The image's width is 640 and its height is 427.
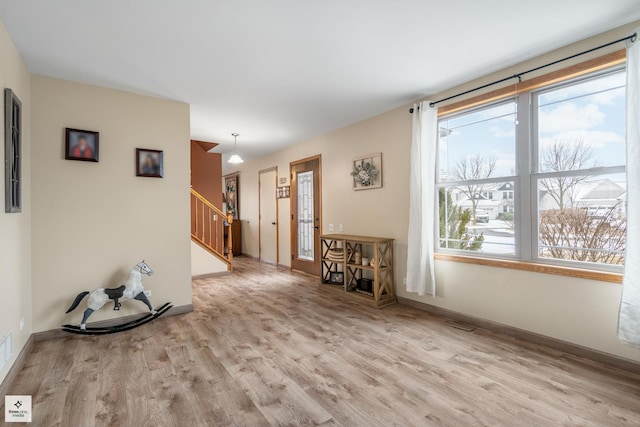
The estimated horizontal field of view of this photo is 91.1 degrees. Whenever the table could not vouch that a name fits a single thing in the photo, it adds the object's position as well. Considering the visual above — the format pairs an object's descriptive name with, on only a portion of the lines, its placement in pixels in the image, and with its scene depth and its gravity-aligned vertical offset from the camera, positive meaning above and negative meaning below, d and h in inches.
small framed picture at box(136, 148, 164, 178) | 140.2 +23.6
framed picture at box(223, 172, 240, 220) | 345.4 +24.2
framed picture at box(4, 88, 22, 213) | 91.4 +19.6
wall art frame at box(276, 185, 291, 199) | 259.3 +18.8
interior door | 278.1 -1.4
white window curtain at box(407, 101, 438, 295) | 145.9 +7.6
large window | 101.6 +14.1
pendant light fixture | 217.8 +41.7
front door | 228.8 +0.2
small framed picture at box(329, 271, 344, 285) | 195.6 -39.1
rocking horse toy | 122.7 -34.2
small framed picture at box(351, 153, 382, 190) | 177.9 +25.0
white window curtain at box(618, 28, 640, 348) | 88.5 -0.4
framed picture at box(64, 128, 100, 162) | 124.9 +28.5
